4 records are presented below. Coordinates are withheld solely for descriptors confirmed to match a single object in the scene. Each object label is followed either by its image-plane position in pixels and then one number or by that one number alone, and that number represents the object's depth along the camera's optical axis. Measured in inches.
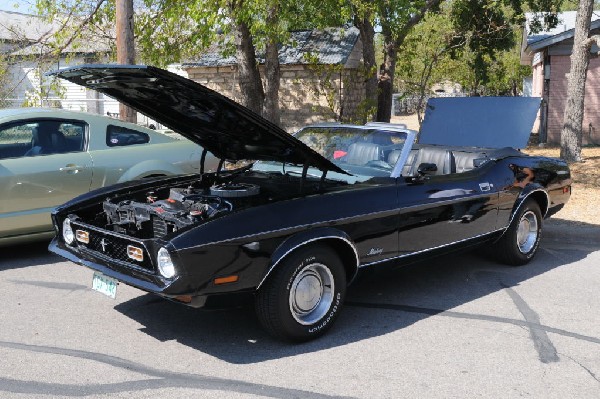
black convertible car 161.6
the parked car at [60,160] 253.3
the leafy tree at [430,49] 818.2
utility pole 381.1
